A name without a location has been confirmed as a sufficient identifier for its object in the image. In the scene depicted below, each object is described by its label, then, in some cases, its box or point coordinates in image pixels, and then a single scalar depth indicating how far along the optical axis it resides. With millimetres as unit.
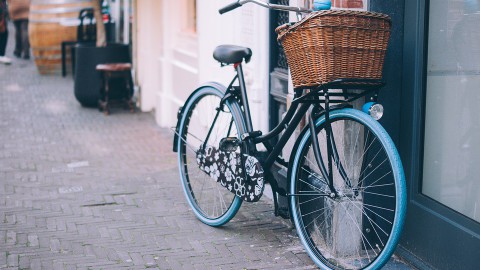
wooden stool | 10203
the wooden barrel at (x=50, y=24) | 13812
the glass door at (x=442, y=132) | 4203
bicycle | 4250
